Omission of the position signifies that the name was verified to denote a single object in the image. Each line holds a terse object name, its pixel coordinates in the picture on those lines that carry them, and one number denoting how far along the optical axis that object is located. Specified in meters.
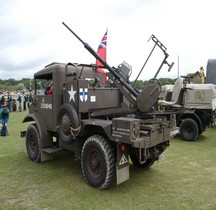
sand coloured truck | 9.16
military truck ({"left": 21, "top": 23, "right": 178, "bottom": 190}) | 4.25
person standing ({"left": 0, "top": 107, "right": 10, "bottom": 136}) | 9.77
